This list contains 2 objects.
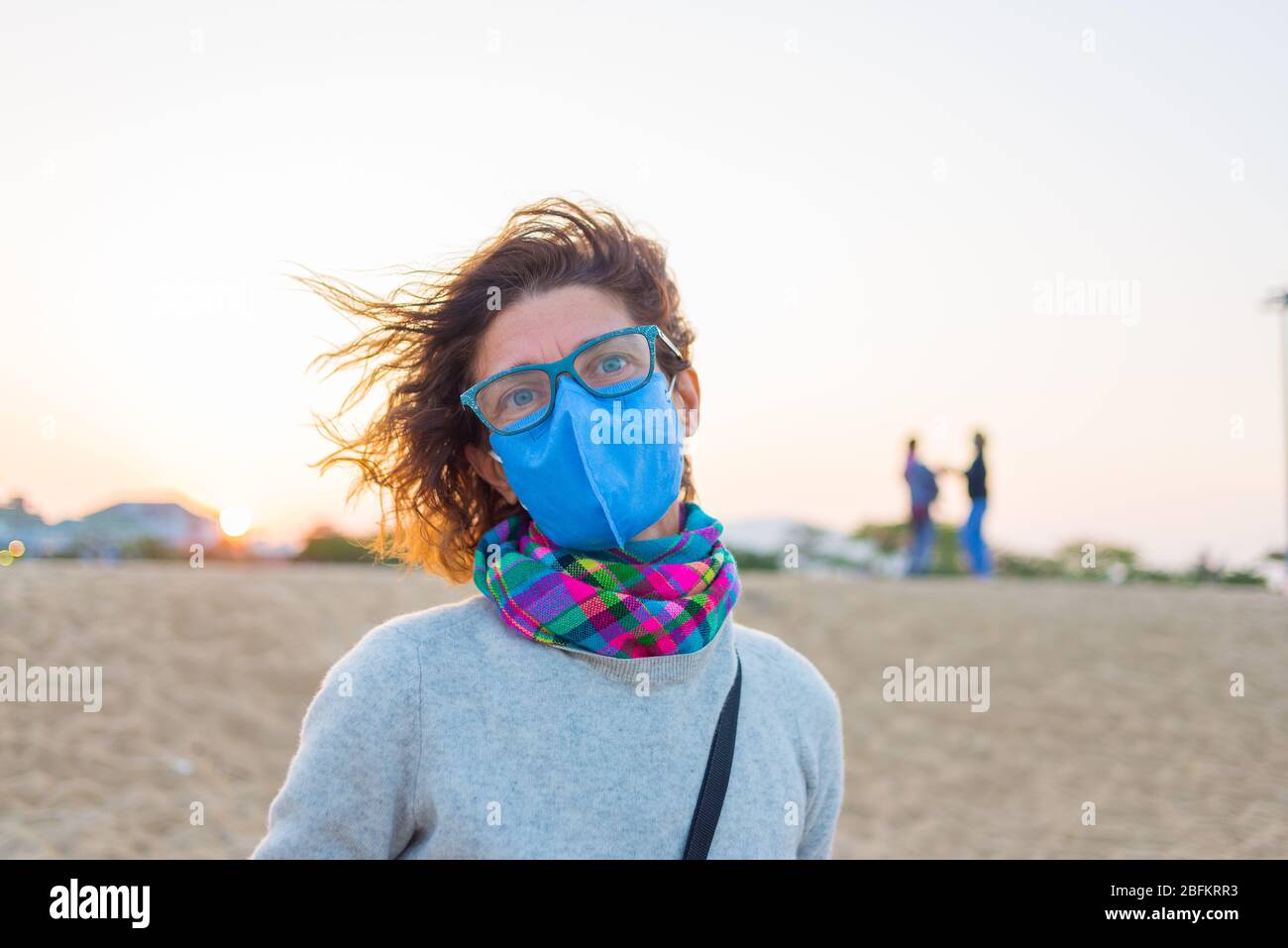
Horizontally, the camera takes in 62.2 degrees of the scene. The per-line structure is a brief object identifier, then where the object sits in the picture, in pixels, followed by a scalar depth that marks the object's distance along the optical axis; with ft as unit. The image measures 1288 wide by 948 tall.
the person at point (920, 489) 41.57
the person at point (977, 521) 40.81
